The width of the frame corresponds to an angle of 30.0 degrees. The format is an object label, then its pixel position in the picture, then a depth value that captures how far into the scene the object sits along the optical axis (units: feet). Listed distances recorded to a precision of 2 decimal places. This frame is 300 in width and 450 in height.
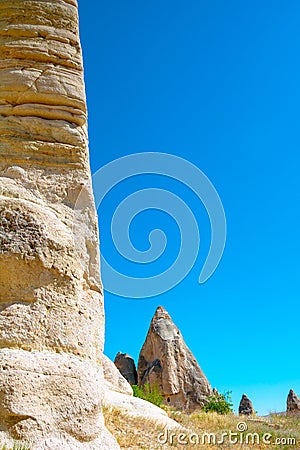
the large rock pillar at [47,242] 18.24
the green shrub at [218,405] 70.90
